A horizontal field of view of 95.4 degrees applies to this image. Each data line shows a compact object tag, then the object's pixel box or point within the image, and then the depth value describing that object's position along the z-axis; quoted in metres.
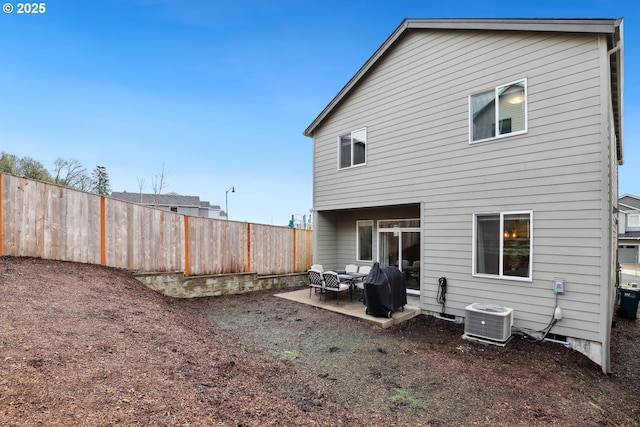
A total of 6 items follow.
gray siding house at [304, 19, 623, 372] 5.04
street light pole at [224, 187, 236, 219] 27.06
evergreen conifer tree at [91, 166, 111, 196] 34.00
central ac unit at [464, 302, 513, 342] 5.43
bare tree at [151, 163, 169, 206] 26.22
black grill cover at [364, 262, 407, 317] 6.72
